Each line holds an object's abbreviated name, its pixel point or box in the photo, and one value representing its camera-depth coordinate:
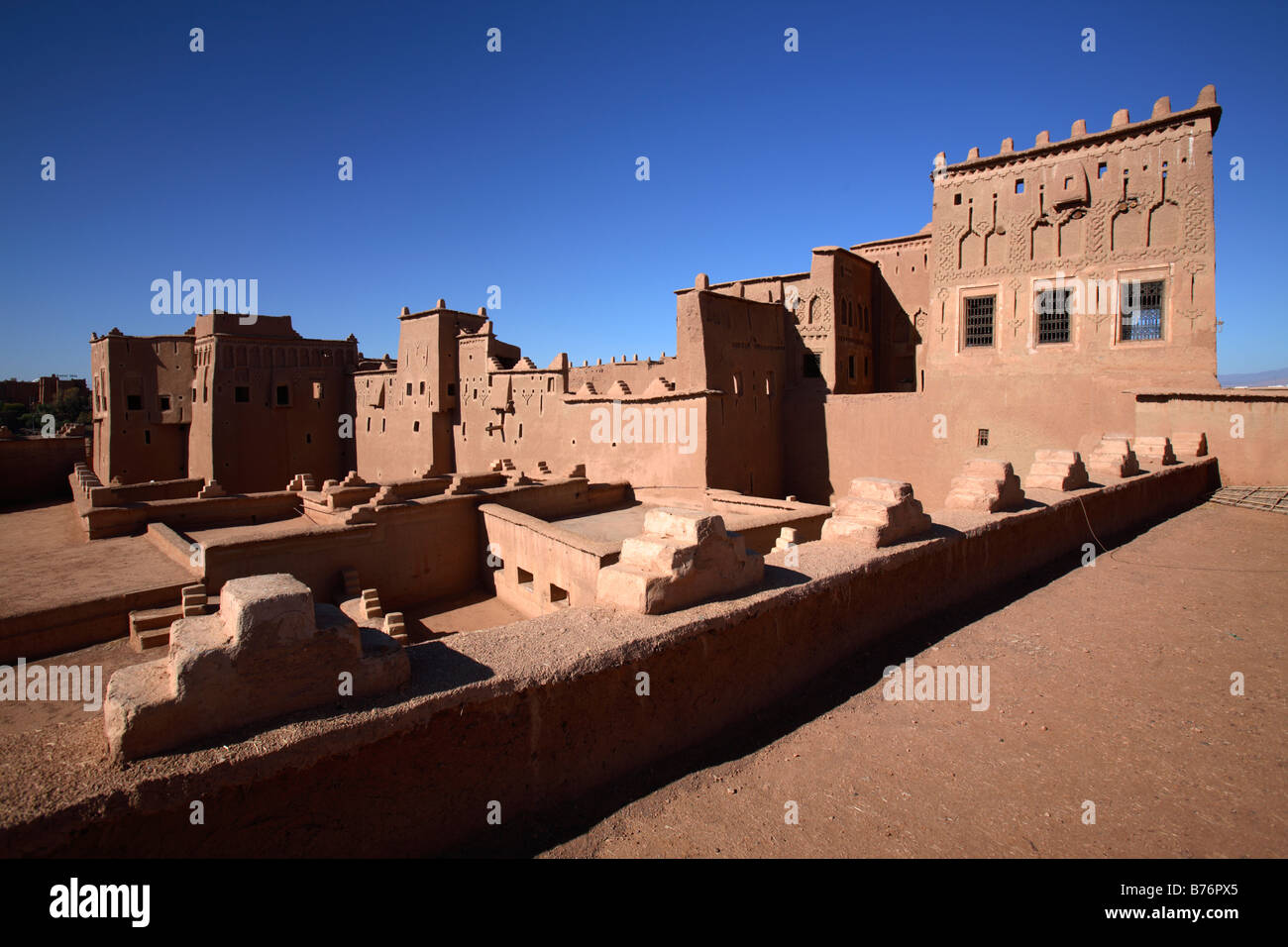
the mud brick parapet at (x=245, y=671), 2.33
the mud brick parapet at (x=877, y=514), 5.36
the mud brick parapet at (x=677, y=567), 3.85
